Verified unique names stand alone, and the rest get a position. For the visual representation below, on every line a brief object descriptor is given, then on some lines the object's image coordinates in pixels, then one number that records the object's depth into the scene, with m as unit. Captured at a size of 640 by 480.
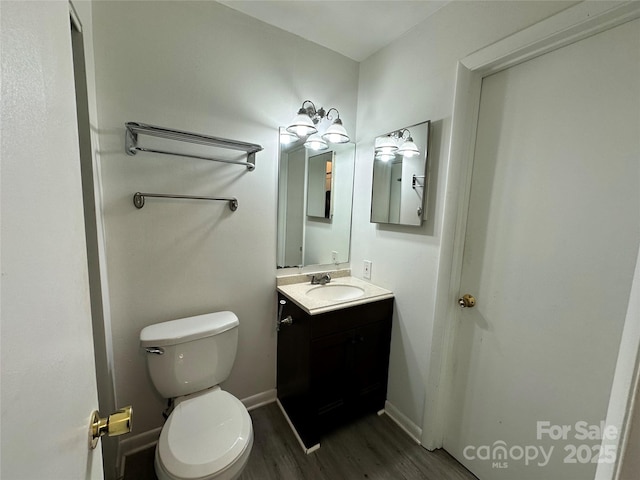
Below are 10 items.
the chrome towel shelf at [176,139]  1.20
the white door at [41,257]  0.28
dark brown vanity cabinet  1.51
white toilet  1.02
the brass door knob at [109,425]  0.53
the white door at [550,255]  0.96
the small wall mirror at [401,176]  1.53
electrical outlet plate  1.96
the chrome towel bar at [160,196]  1.33
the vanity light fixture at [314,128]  1.56
